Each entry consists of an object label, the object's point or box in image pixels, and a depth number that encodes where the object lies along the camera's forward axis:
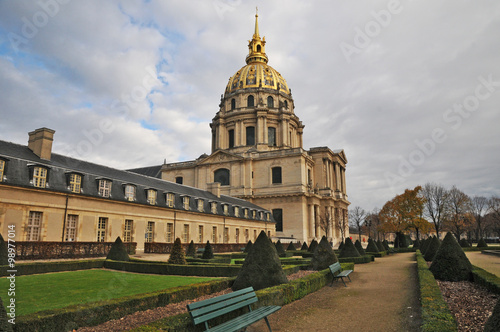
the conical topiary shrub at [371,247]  30.37
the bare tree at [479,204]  70.69
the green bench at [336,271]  12.07
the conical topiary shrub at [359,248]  26.48
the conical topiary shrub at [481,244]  38.86
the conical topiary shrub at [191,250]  23.67
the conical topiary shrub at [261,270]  9.65
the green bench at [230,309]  5.30
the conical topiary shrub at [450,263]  12.02
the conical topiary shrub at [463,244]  40.15
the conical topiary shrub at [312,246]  29.95
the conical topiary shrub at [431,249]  20.69
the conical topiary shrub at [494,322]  3.60
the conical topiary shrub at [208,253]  20.81
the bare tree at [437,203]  54.06
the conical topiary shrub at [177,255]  16.19
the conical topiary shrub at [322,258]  14.80
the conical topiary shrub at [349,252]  22.56
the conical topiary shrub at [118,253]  17.56
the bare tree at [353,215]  86.64
